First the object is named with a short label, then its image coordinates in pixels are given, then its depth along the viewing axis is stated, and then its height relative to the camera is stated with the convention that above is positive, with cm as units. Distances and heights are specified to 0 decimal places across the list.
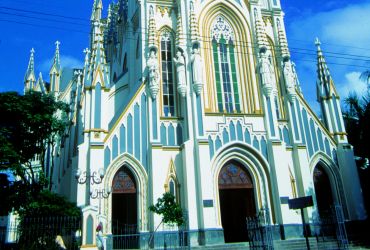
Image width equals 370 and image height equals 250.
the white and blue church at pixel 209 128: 2181 +680
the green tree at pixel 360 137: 2547 +654
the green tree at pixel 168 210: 1961 +175
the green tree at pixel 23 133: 2197 +726
